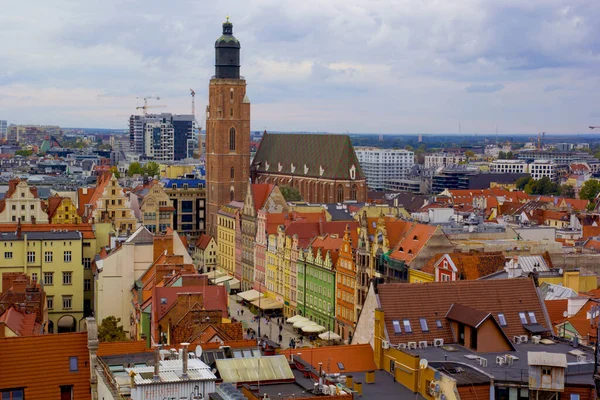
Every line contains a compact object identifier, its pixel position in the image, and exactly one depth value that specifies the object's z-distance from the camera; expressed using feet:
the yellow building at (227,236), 464.65
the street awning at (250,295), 391.24
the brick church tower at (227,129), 583.17
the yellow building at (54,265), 311.68
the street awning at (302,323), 332.08
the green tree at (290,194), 587.68
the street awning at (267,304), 376.48
